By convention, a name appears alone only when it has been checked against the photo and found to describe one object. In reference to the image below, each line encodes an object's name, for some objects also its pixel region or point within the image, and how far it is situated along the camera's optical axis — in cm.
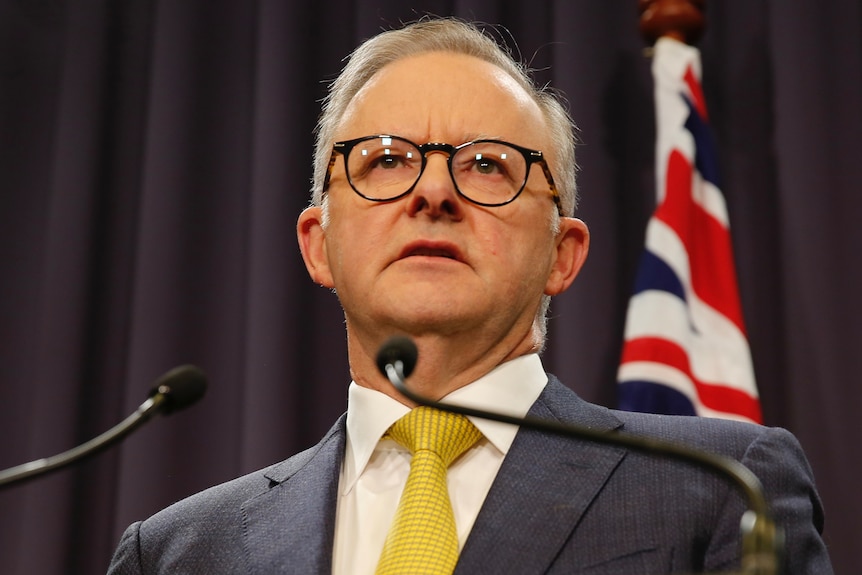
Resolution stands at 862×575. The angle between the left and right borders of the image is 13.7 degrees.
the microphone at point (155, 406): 204
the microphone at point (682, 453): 192
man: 218
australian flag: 257
